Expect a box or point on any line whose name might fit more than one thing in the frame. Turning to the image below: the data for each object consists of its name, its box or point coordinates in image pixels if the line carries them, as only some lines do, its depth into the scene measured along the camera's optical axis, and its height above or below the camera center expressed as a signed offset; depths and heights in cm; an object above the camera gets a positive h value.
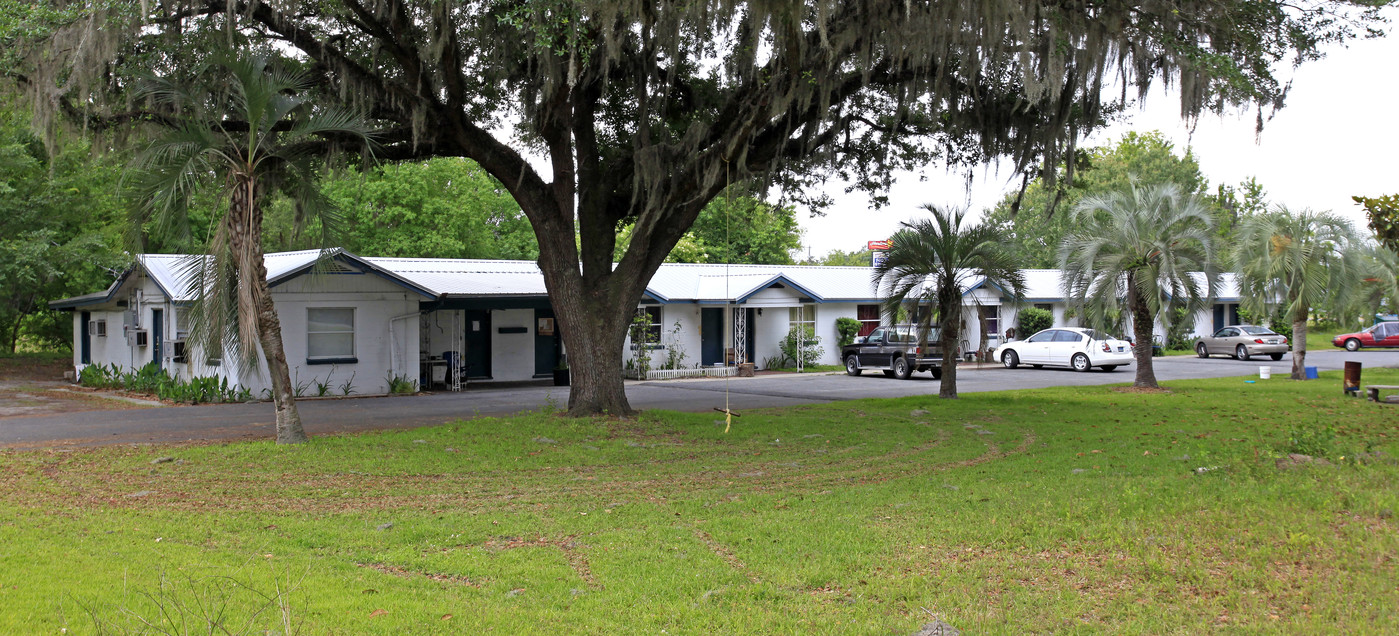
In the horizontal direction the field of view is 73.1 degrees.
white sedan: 2752 -52
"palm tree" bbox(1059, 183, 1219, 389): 1928 +157
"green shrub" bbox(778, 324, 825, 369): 2947 -35
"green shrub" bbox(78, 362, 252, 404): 1809 -85
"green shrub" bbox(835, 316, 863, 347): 3092 +24
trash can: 1753 -93
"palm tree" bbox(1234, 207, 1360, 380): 2116 +164
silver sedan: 3316 -41
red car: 3841 -32
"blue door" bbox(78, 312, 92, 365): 2473 +1
